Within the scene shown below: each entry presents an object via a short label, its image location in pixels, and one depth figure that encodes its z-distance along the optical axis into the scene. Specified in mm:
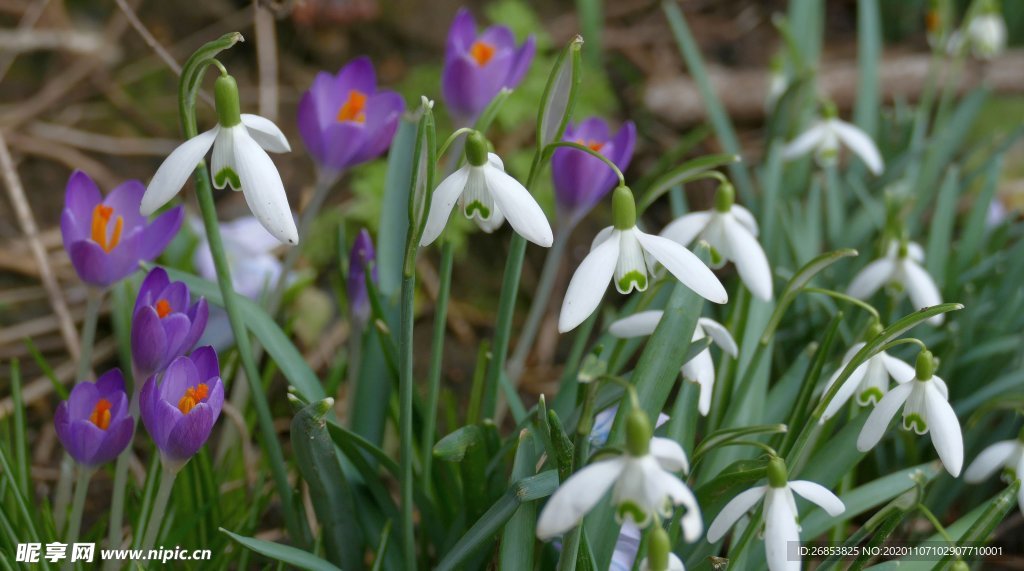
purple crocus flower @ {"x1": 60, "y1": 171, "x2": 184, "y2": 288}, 805
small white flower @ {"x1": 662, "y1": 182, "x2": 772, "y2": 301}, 805
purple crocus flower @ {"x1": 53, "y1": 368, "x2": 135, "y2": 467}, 785
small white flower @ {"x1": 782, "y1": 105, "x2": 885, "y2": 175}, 936
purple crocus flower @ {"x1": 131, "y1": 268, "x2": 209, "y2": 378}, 784
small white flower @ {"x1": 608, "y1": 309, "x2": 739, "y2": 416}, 796
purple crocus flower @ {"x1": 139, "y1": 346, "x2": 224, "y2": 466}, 770
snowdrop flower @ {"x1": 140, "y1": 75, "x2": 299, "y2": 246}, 753
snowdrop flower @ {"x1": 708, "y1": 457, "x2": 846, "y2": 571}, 752
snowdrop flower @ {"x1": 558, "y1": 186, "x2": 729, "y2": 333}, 751
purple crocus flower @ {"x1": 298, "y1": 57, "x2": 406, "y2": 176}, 832
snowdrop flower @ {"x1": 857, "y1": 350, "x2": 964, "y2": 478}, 768
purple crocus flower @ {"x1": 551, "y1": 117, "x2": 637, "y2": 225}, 838
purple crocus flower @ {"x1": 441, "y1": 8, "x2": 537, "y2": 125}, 850
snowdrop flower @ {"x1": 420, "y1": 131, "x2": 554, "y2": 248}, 751
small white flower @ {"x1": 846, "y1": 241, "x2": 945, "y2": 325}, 859
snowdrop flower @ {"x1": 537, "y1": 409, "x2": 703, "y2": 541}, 717
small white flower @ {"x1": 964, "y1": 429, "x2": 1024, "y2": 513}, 804
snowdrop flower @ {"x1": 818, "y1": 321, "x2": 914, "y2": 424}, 785
